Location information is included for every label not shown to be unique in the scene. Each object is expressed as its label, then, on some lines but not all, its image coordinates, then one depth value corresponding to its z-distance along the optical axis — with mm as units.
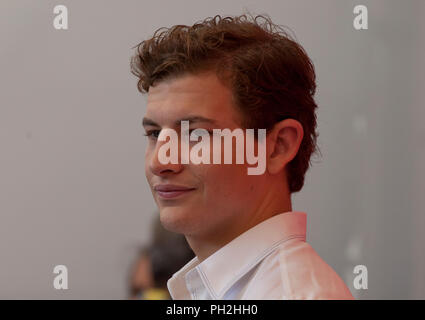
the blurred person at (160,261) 2393
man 1914
